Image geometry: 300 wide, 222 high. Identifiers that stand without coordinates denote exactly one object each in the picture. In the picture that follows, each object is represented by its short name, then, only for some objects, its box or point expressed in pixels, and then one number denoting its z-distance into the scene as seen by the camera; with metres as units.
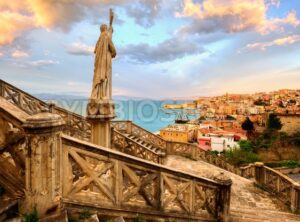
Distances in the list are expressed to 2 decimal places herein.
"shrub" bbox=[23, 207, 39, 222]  2.75
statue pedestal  7.21
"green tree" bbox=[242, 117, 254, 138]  62.87
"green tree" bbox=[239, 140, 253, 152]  43.84
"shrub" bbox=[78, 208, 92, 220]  3.20
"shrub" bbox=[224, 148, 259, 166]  35.12
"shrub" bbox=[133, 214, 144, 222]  3.79
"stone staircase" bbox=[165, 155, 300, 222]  6.96
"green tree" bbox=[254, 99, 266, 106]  123.16
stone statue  7.32
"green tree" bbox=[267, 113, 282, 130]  58.39
